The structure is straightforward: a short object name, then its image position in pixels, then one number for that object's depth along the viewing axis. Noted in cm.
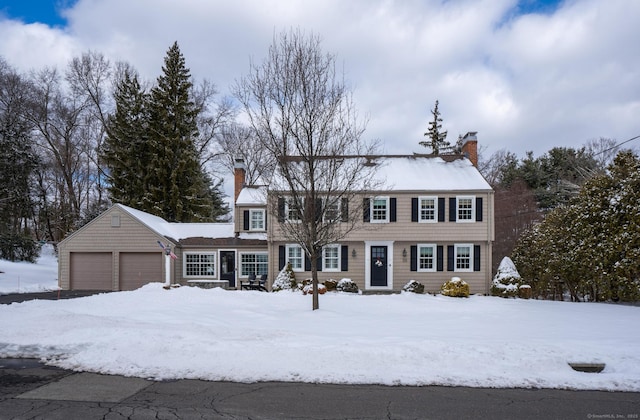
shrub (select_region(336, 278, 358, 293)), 2034
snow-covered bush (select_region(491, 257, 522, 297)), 1911
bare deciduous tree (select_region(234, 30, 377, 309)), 1251
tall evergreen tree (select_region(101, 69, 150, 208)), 3400
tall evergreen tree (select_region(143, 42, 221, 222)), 3322
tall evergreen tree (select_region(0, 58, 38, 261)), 2995
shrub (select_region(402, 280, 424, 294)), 2048
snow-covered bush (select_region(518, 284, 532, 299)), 1878
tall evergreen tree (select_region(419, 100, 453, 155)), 4509
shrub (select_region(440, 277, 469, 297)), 1883
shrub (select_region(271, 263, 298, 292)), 2017
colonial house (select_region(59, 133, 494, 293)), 2178
